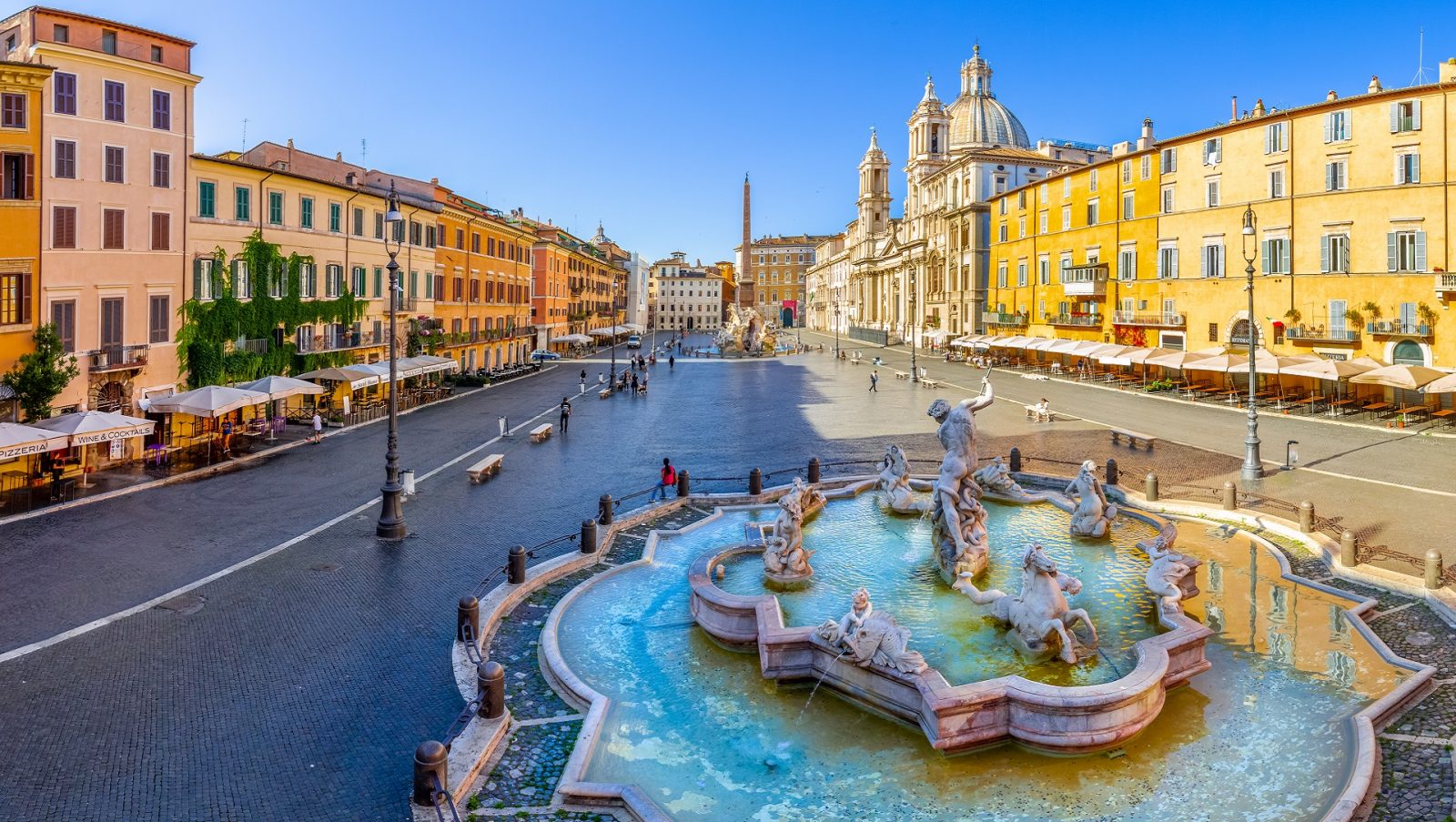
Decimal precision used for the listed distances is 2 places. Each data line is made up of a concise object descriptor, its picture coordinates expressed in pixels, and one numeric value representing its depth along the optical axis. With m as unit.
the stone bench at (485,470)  21.86
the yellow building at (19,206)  21.69
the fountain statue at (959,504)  13.23
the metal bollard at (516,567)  12.98
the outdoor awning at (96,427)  20.22
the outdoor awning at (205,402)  24.31
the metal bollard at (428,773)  7.34
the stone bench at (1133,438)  26.11
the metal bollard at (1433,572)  12.27
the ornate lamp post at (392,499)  16.41
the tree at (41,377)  21.28
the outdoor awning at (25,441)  18.08
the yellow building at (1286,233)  33.53
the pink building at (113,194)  23.16
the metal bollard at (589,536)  14.66
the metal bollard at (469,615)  10.77
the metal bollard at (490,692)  8.88
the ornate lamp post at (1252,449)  21.16
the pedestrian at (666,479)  19.12
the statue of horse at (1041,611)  10.13
